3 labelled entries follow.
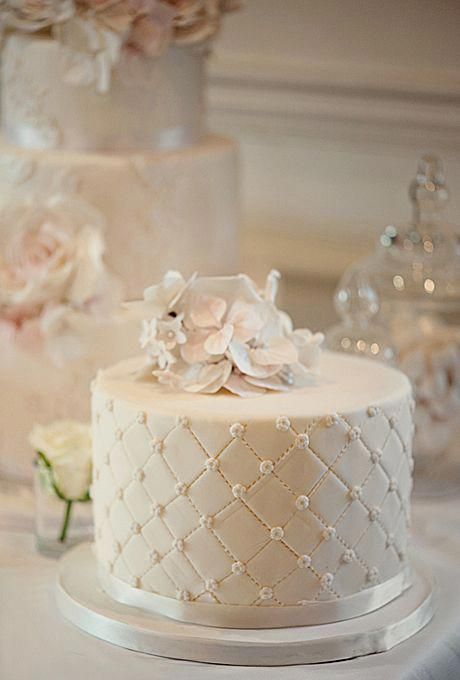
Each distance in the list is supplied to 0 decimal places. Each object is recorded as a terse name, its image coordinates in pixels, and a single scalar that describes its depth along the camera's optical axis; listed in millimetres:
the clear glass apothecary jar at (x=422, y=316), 1303
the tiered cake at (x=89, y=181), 1247
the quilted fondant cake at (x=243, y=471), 1022
